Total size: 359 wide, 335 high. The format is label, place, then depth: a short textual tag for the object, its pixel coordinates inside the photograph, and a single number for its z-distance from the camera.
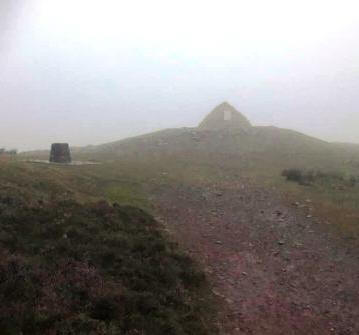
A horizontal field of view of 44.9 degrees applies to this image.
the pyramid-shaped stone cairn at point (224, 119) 69.62
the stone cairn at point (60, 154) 39.09
